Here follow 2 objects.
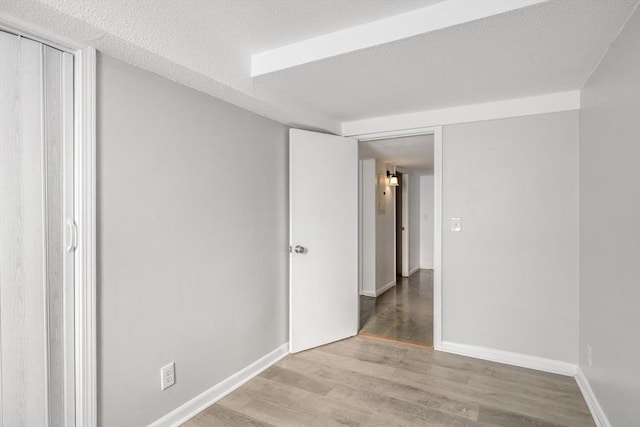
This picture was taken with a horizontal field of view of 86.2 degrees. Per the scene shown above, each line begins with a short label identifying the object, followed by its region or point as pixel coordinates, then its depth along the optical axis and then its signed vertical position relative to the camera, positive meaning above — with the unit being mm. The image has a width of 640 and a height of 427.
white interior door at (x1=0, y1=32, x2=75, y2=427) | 1359 -101
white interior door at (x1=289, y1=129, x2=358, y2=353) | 3023 -270
